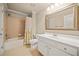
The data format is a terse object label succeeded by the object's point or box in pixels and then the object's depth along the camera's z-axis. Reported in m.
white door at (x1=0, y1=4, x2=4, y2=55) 2.01
